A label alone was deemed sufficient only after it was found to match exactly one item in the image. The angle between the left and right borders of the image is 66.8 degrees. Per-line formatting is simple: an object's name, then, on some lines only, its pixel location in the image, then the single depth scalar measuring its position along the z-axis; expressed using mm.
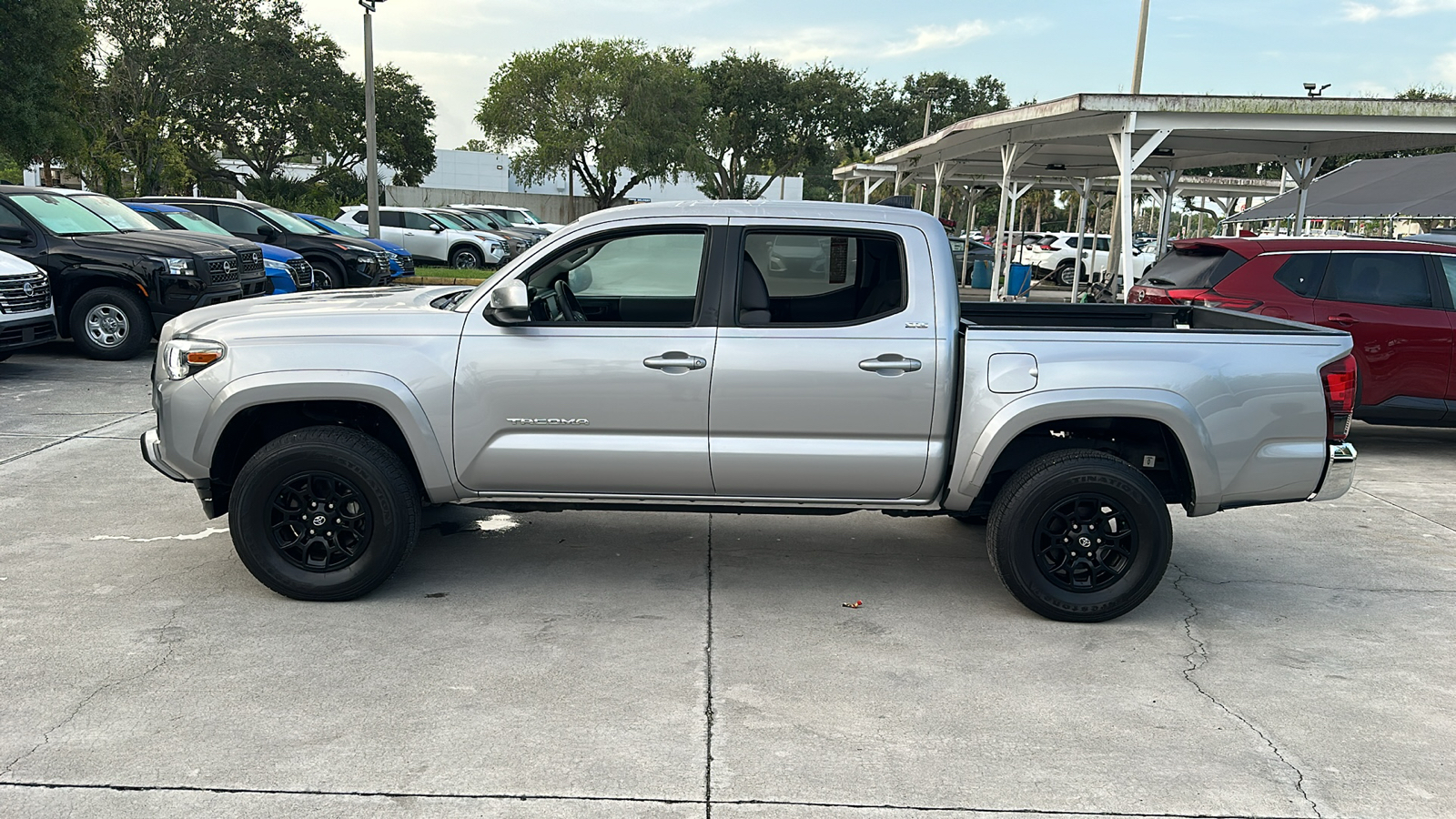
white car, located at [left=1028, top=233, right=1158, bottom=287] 31250
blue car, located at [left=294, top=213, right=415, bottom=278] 19656
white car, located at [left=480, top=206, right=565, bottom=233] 33656
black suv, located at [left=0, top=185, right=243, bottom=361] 11375
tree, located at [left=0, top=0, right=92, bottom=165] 21672
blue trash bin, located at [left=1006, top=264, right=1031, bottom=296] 23094
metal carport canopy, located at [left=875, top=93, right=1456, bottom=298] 12914
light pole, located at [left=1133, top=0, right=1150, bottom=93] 21312
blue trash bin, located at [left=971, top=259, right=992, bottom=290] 26156
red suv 8469
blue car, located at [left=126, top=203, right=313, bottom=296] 14805
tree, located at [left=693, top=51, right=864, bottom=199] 50250
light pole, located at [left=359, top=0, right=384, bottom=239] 21703
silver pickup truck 4770
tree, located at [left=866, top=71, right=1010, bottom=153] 50812
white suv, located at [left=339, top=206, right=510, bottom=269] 26328
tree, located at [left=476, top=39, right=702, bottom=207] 41719
